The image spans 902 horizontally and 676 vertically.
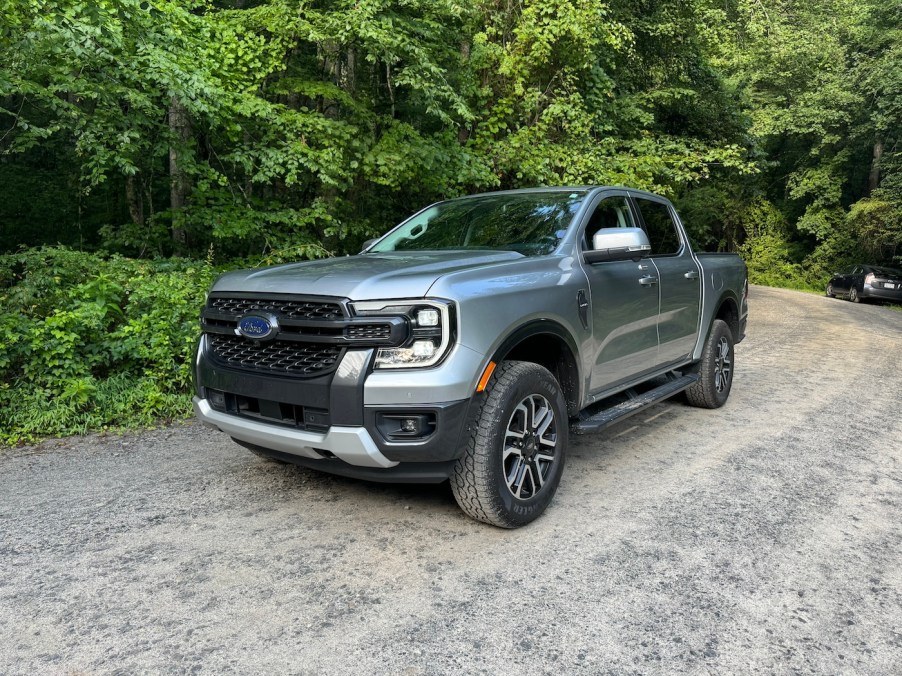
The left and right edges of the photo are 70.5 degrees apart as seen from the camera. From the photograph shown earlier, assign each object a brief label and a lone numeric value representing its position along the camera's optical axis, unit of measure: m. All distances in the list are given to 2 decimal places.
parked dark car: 21.42
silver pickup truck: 2.88
